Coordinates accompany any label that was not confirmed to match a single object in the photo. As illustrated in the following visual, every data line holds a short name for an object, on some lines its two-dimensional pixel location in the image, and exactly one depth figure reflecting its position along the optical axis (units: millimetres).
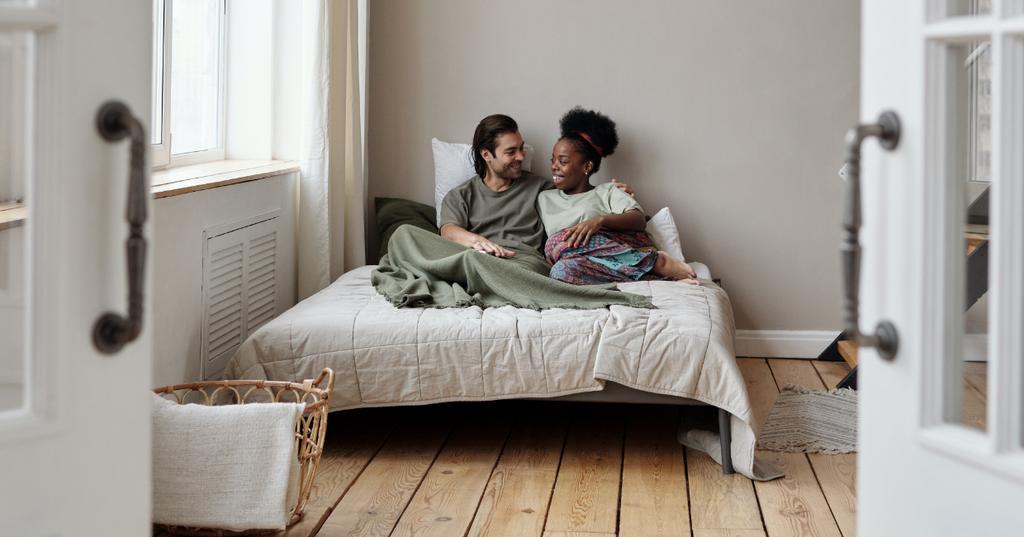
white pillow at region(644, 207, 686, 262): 3307
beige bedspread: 2275
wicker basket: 1861
